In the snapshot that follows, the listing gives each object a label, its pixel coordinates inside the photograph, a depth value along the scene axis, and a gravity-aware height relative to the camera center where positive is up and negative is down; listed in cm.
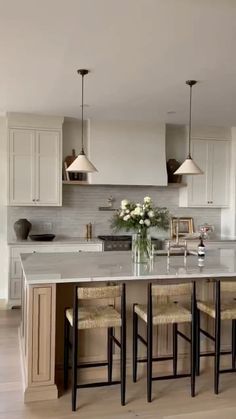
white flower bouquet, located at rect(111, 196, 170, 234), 342 -17
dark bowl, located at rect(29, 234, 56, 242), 549 -58
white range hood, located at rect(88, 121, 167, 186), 571 +67
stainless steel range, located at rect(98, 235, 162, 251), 554 -65
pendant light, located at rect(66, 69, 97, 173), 359 +29
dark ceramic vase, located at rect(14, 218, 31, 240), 548 -45
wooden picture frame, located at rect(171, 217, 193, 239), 631 -43
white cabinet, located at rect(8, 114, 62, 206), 544 +42
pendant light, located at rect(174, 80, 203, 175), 385 +29
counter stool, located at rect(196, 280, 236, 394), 302 -91
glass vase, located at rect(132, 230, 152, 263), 347 -44
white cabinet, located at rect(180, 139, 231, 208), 617 +31
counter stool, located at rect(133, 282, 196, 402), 290 -89
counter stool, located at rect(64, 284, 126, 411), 277 -88
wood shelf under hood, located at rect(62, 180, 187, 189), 567 +21
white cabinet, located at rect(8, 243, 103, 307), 527 -94
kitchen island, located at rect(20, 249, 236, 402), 287 -72
